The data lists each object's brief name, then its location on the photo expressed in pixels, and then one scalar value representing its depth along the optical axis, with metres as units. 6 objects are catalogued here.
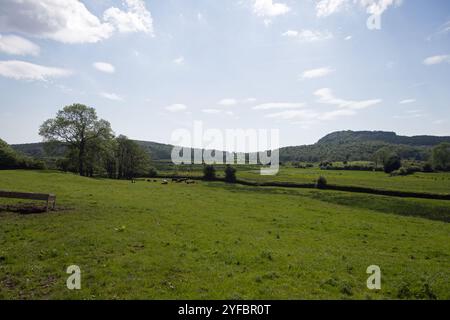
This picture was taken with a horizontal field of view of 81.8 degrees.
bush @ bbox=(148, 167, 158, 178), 87.82
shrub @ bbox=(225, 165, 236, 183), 79.78
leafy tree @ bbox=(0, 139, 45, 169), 59.75
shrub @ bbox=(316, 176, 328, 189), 68.31
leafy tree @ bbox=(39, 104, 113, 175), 59.41
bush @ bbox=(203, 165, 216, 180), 82.88
